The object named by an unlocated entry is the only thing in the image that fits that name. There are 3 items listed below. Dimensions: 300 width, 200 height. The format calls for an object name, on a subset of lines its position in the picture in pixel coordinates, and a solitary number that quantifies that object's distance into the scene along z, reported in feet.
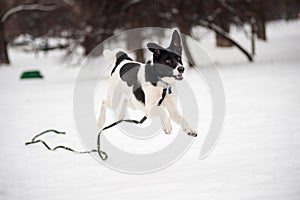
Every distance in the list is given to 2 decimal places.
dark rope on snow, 15.31
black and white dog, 14.51
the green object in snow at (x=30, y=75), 58.85
